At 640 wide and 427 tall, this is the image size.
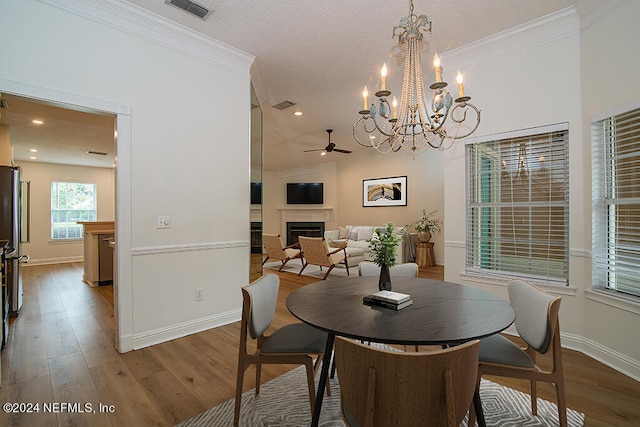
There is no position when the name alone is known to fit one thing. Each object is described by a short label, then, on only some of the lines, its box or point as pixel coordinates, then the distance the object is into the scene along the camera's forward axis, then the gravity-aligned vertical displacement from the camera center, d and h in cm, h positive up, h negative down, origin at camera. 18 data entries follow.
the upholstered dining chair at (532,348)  151 -72
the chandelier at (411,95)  194 +77
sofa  697 -66
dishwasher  527 -75
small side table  708 -94
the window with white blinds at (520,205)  283 +8
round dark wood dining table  127 -48
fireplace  995 -50
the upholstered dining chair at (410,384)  97 -54
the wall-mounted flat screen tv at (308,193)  988 +67
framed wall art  809 +60
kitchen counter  526 -69
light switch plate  287 -5
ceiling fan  638 +138
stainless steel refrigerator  355 -6
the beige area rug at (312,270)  617 -118
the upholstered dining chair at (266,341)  167 -72
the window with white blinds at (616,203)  230 +7
